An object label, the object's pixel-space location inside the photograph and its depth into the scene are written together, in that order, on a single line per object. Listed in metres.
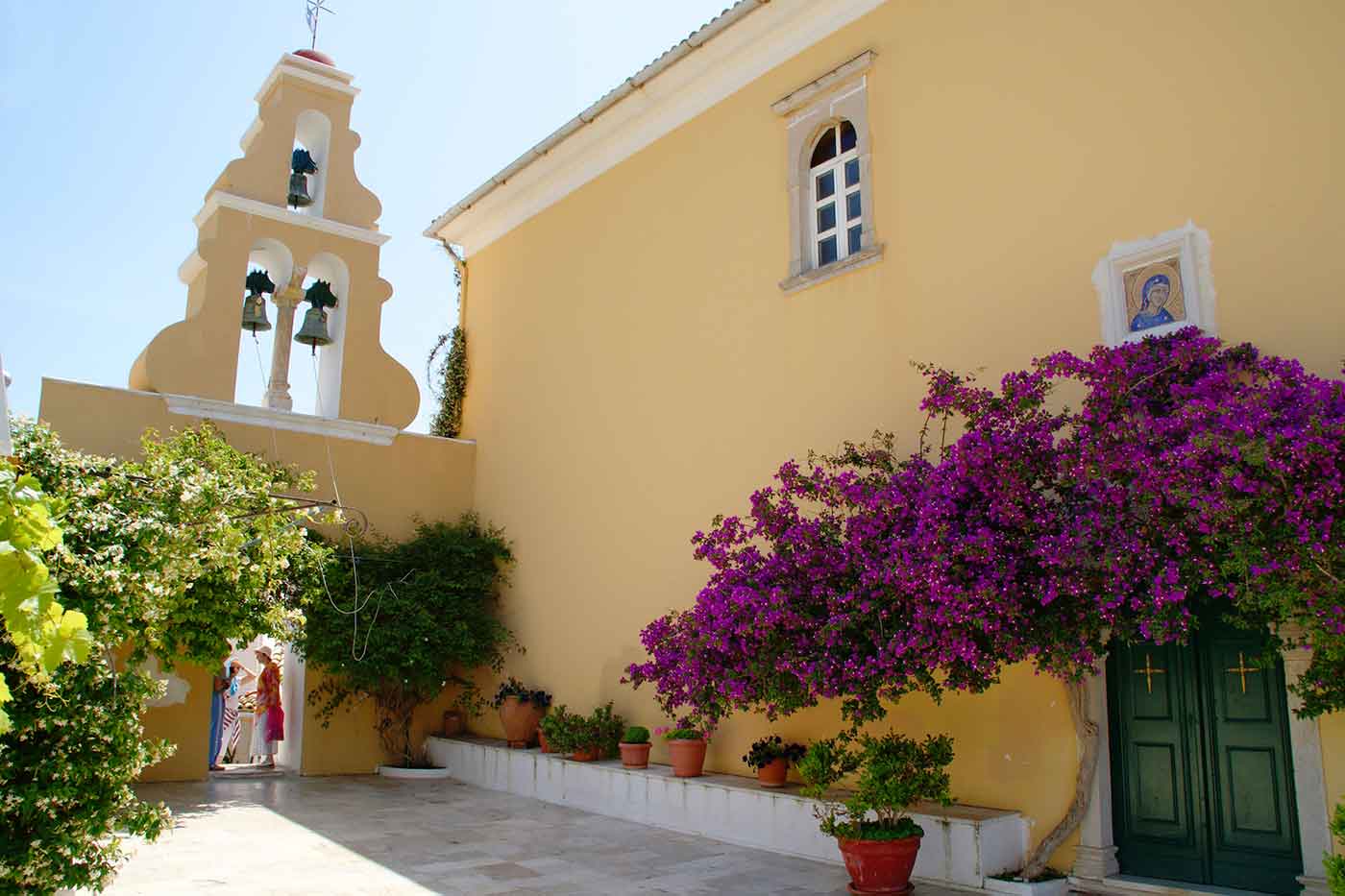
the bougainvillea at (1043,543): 4.96
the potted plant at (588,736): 10.34
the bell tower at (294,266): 11.83
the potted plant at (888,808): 6.54
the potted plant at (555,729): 10.48
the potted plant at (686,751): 9.16
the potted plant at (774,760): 8.56
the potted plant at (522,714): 11.67
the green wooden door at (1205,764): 6.13
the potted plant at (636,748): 9.80
